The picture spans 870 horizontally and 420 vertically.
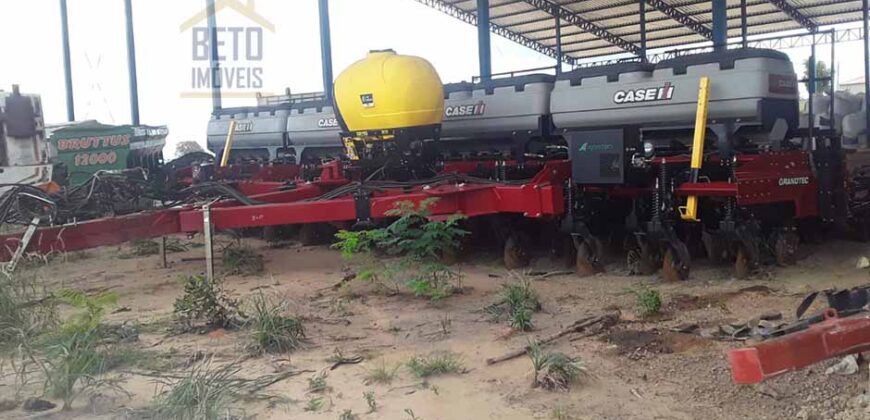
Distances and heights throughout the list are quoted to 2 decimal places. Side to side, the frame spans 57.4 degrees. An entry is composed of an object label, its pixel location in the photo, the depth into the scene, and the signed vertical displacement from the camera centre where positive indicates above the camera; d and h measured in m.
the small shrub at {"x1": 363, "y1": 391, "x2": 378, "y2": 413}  4.00 -1.21
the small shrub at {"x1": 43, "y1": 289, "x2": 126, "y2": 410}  4.12 -1.00
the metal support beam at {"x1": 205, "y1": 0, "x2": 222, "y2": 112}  19.30 +2.53
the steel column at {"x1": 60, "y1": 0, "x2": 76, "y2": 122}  23.71 +3.27
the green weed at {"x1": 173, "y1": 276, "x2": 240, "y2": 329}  5.65 -0.98
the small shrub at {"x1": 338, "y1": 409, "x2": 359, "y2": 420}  3.84 -1.22
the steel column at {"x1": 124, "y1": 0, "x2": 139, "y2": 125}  22.33 +3.01
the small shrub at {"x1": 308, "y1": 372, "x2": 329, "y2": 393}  4.33 -1.20
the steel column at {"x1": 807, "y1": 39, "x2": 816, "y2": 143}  7.33 +0.57
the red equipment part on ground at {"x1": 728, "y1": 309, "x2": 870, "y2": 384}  2.90 -0.76
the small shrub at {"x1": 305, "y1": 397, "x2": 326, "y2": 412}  4.04 -1.23
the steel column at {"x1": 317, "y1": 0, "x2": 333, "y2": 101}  17.67 +2.50
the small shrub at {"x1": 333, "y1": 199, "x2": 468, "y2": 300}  6.31 -0.70
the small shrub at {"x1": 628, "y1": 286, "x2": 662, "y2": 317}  5.55 -1.05
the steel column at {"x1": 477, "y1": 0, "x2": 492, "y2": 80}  17.48 +2.74
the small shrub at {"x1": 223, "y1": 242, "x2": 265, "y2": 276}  8.19 -0.99
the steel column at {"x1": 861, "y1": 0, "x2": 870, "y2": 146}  17.64 +1.84
